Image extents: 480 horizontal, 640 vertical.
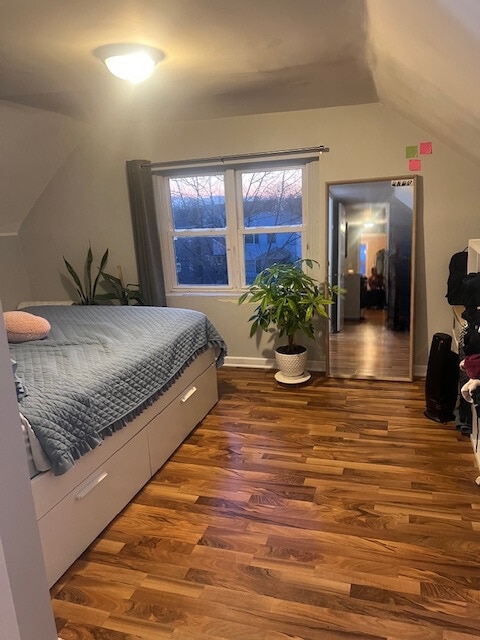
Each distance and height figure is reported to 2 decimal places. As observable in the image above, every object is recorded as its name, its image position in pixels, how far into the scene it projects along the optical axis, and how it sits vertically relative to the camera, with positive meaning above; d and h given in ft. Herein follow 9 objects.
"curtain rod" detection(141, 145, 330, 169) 11.80 +2.39
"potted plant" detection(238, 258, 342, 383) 11.46 -1.55
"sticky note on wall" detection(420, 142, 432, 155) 11.05 +2.10
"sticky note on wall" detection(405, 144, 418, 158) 11.16 +2.06
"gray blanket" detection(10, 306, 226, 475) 5.96 -1.84
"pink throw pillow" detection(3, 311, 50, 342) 8.60 -1.32
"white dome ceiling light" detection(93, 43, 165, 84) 7.25 +3.18
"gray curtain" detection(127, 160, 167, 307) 12.89 +0.55
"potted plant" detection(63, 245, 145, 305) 13.62 -1.04
